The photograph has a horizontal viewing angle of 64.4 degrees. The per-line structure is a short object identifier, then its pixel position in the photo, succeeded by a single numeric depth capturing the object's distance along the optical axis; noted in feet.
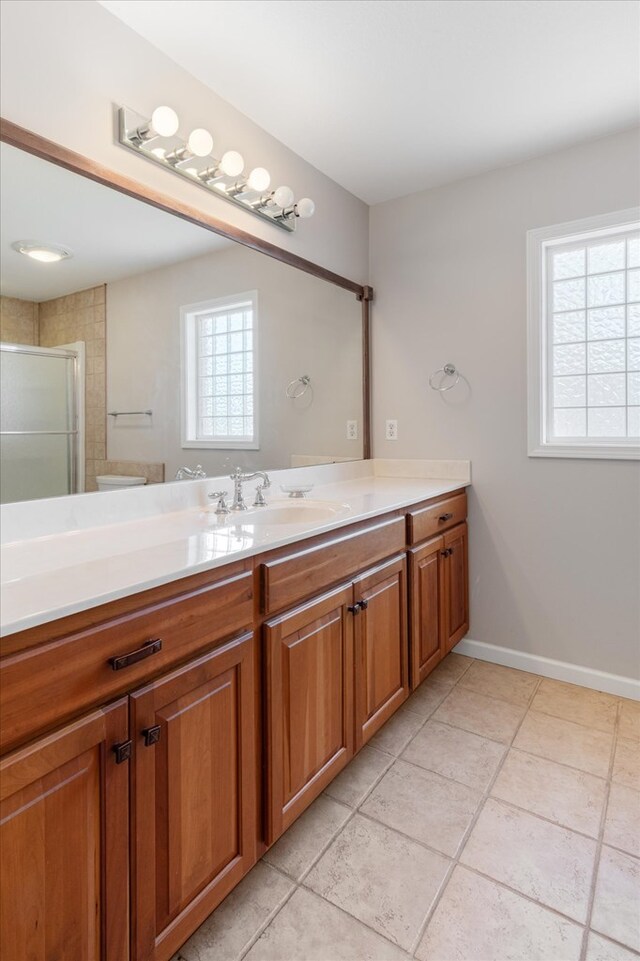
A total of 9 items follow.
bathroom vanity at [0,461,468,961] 2.56
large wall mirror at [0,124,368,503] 4.26
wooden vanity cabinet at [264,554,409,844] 4.09
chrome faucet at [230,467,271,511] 5.70
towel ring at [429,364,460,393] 8.26
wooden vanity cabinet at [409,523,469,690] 6.45
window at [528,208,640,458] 7.10
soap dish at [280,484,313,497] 6.59
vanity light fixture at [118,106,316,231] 4.88
